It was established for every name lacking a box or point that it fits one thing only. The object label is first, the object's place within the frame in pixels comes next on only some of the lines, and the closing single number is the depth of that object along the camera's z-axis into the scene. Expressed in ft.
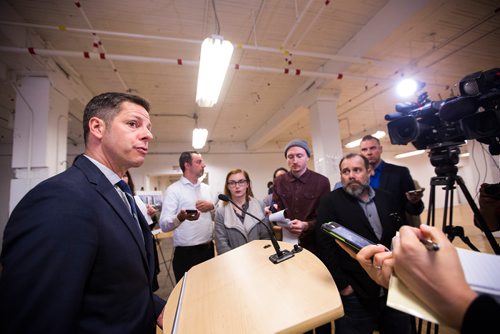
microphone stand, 3.73
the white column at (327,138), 13.51
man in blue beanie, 6.24
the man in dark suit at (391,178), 6.27
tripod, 4.58
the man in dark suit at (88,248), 1.73
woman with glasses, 5.93
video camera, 3.42
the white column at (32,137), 9.18
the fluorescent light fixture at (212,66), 6.72
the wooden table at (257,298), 2.24
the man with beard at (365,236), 4.36
